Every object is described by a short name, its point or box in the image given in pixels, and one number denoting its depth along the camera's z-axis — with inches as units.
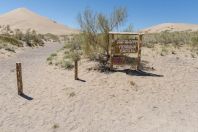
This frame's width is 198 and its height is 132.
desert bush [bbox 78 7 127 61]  289.7
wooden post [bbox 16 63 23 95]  186.7
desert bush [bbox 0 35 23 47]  517.3
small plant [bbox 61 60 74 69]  279.5
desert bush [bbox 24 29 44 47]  599.8
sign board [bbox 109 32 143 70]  249.0
